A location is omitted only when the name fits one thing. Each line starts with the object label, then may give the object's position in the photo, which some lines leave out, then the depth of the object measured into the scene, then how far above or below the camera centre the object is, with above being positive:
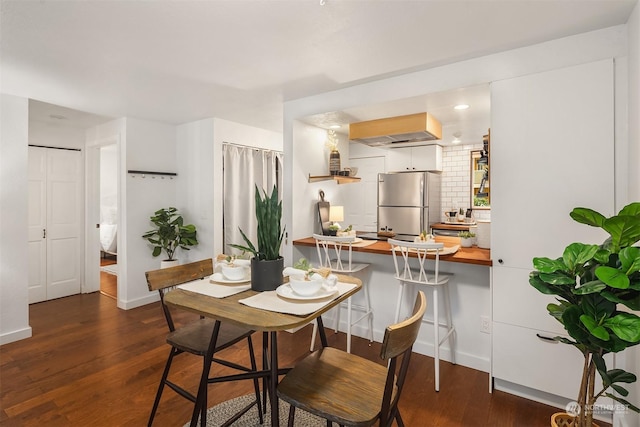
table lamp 3.65 -0.02
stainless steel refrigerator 4.76 +0.18
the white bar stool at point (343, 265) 2.77 -0.49
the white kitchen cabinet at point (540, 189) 1.96 +0.16
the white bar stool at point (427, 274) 2.34 -0.50
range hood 3.12 +0.84
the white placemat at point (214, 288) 1.55 -0.38
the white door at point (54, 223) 4.23 -0.15
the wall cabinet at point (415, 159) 4.90 +0.83
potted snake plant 1.56 -0.17
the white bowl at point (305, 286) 1.42 -0.32
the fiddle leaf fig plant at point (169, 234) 4.07 -0.27
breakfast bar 2.60 -0.76
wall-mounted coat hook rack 4.03 +0.49
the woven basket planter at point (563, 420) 1.57 -1.02
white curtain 4.28 +0.40
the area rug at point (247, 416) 1.95 -1.25
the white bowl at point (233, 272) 1.72 -0.32
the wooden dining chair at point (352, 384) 1.17 -0.73
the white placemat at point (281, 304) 1.30 -0.38
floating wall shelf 3.53 +0.38
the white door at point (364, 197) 5.18 +0.25
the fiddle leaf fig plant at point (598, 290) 1.25 -0.32
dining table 1.24 -0.39
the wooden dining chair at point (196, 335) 1.60 -0.72
